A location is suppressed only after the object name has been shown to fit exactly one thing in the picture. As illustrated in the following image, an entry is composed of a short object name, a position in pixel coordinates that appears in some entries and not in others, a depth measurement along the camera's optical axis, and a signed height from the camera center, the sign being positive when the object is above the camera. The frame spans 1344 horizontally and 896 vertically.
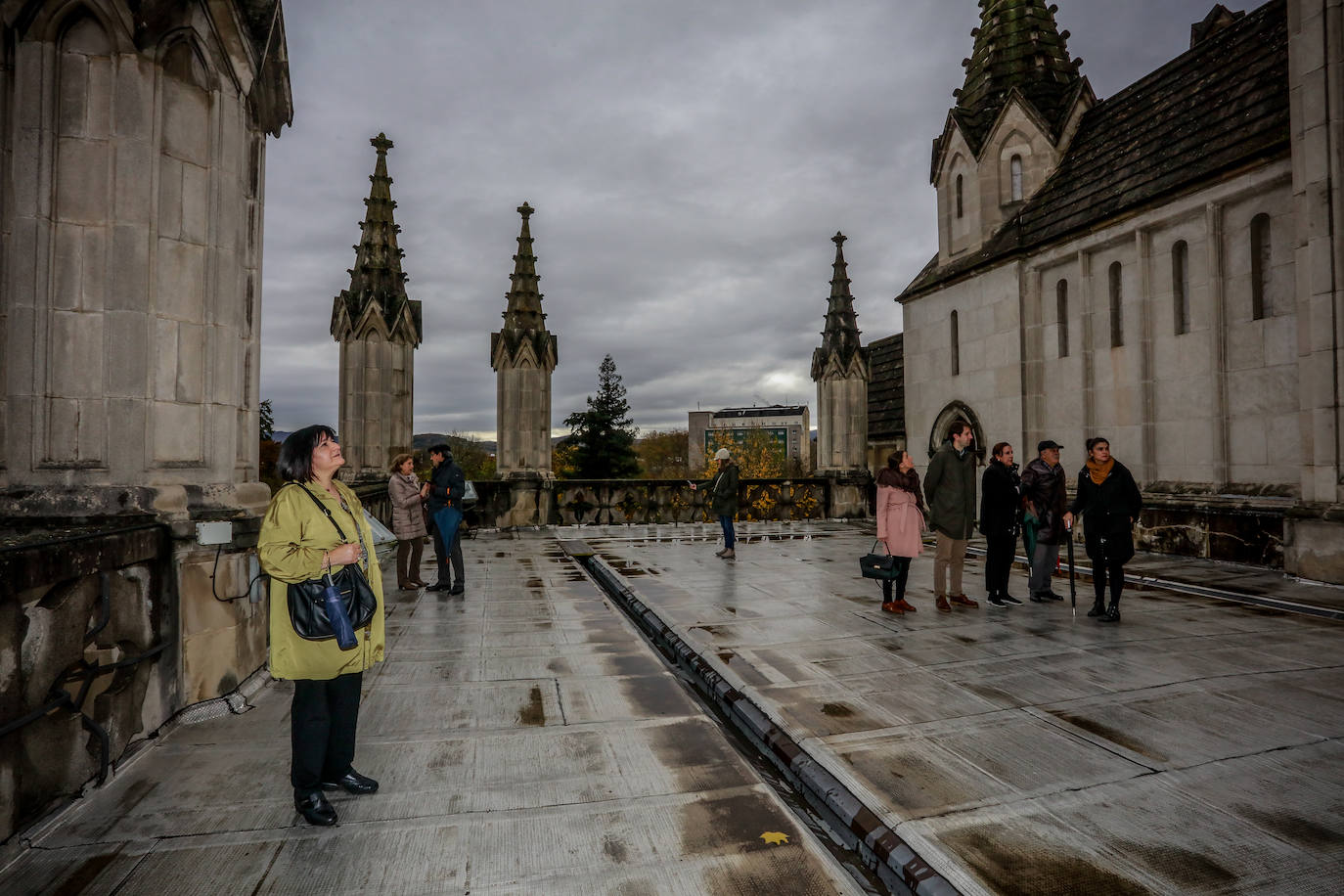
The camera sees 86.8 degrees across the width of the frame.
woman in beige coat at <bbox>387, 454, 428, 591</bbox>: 8.52 -0.60
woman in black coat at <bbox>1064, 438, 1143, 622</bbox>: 6.56 -0.43
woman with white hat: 11.19 -0.46
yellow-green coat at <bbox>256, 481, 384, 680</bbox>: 2.93 -0.39
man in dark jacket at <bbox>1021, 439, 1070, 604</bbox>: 7.31 -0.35
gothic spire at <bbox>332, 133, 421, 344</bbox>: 14.02 +4.09
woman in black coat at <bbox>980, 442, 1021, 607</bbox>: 7.28 -0.49
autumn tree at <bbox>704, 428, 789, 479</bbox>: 59.94 +0.84
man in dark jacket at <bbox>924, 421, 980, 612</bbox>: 7.13 -0.38
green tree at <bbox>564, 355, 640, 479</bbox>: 35.47 +1.10
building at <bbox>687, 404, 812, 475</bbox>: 111.19 +7.06
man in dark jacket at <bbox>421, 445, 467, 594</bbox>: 8.35 -0.32
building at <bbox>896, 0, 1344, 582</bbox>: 8.45 +3.17
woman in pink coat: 7.08 -0.51
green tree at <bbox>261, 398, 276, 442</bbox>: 57.24 +3.83
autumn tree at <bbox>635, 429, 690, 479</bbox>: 84.94 +1.79
